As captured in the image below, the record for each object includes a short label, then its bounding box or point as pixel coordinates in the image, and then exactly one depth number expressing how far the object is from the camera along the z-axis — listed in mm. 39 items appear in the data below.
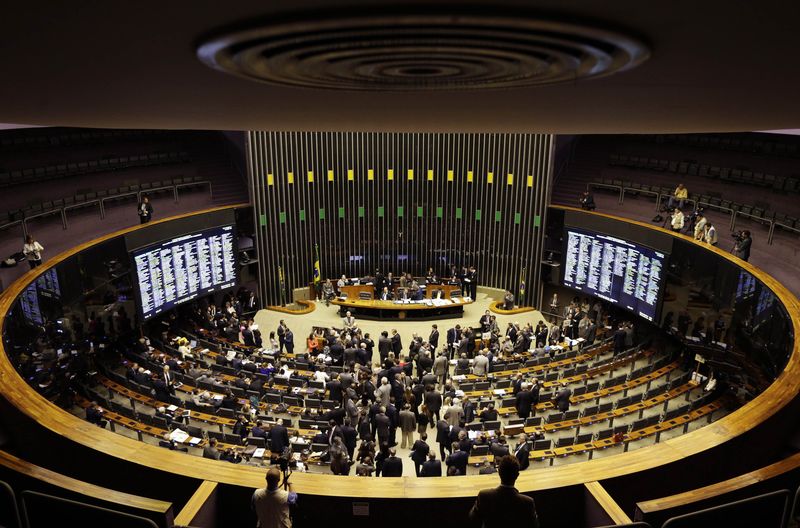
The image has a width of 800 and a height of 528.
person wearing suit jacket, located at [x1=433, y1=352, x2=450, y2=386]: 11836
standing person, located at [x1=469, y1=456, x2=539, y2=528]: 3195
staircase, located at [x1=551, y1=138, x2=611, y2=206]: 17188
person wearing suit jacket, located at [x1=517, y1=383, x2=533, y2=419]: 10062
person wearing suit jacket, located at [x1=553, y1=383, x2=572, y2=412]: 10207
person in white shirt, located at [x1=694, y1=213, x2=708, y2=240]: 11812
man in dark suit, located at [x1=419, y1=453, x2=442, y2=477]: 7066
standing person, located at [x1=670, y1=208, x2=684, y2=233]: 12500
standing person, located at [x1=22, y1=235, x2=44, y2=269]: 9836
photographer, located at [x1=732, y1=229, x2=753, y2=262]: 10234
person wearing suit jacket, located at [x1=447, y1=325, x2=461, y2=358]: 14148
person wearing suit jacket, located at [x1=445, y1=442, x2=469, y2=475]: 7574
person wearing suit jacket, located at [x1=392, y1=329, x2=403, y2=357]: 13484
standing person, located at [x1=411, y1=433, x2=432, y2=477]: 7777
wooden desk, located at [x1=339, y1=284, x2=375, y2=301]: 17734
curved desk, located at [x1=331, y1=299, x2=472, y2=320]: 16922
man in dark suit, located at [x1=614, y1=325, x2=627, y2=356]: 13289
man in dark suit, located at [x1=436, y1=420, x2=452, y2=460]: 9008
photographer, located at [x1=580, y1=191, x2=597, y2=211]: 15289
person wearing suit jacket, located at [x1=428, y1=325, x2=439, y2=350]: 13320
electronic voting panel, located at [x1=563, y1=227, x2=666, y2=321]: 12922
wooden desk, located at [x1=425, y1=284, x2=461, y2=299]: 18062
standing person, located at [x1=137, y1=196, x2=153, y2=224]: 13227
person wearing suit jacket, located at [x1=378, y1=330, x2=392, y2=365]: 13164
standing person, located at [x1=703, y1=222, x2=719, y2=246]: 11334
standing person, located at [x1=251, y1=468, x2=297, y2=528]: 3770
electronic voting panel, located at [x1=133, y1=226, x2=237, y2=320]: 13039
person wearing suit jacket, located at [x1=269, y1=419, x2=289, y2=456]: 8516
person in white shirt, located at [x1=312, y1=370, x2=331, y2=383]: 11328
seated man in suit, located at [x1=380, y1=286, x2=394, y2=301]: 17453
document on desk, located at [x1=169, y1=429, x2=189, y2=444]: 8555
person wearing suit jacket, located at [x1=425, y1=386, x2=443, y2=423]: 10156
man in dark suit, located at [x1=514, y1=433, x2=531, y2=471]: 7965
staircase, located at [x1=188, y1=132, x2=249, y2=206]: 17281
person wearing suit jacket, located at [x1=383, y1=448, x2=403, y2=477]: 7191
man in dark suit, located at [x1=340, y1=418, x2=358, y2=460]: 8797
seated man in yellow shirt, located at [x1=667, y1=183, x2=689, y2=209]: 13284
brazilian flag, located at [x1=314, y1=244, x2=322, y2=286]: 18406
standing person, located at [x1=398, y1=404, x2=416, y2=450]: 9461
